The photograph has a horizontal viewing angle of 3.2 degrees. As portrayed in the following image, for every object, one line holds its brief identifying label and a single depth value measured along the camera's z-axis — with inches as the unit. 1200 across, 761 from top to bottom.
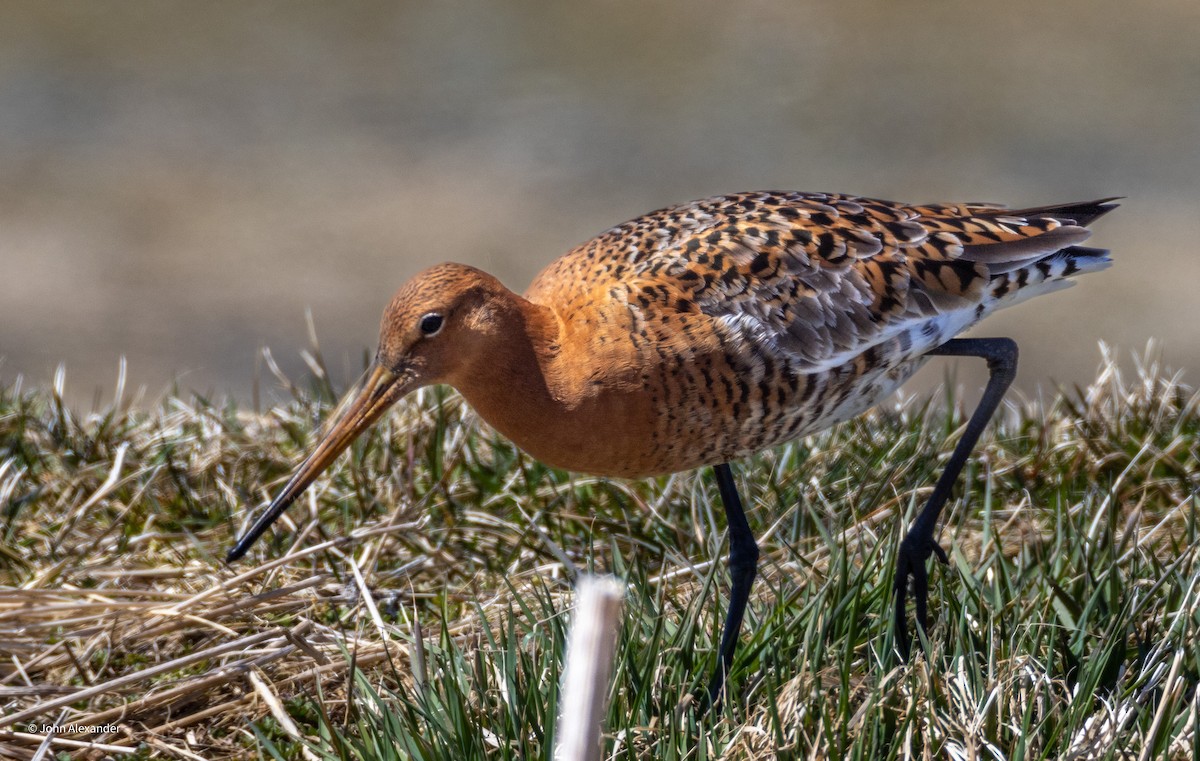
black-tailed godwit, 315.2
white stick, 305.5
